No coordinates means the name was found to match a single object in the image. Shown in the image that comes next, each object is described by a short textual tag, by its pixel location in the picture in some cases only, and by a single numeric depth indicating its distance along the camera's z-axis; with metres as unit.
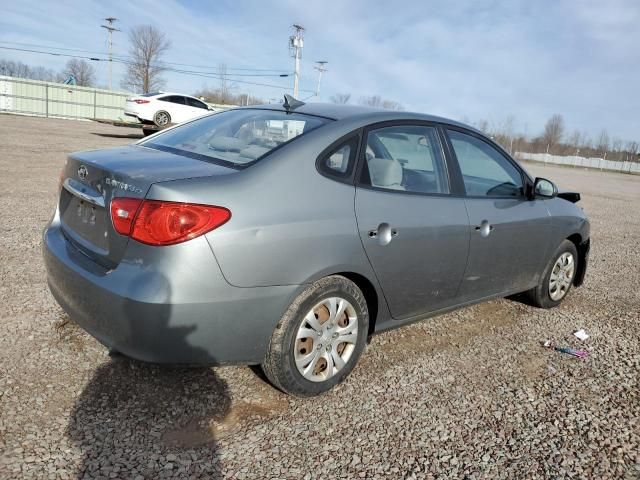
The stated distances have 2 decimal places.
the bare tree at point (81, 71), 72.62
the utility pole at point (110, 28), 61.89
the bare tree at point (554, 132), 84.94
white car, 21.27
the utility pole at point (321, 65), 64.38
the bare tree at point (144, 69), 63.12
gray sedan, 2.43
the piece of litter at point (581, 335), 4.27
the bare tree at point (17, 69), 64.13
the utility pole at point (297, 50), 46.17
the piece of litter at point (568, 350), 3.92
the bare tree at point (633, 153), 69.06
